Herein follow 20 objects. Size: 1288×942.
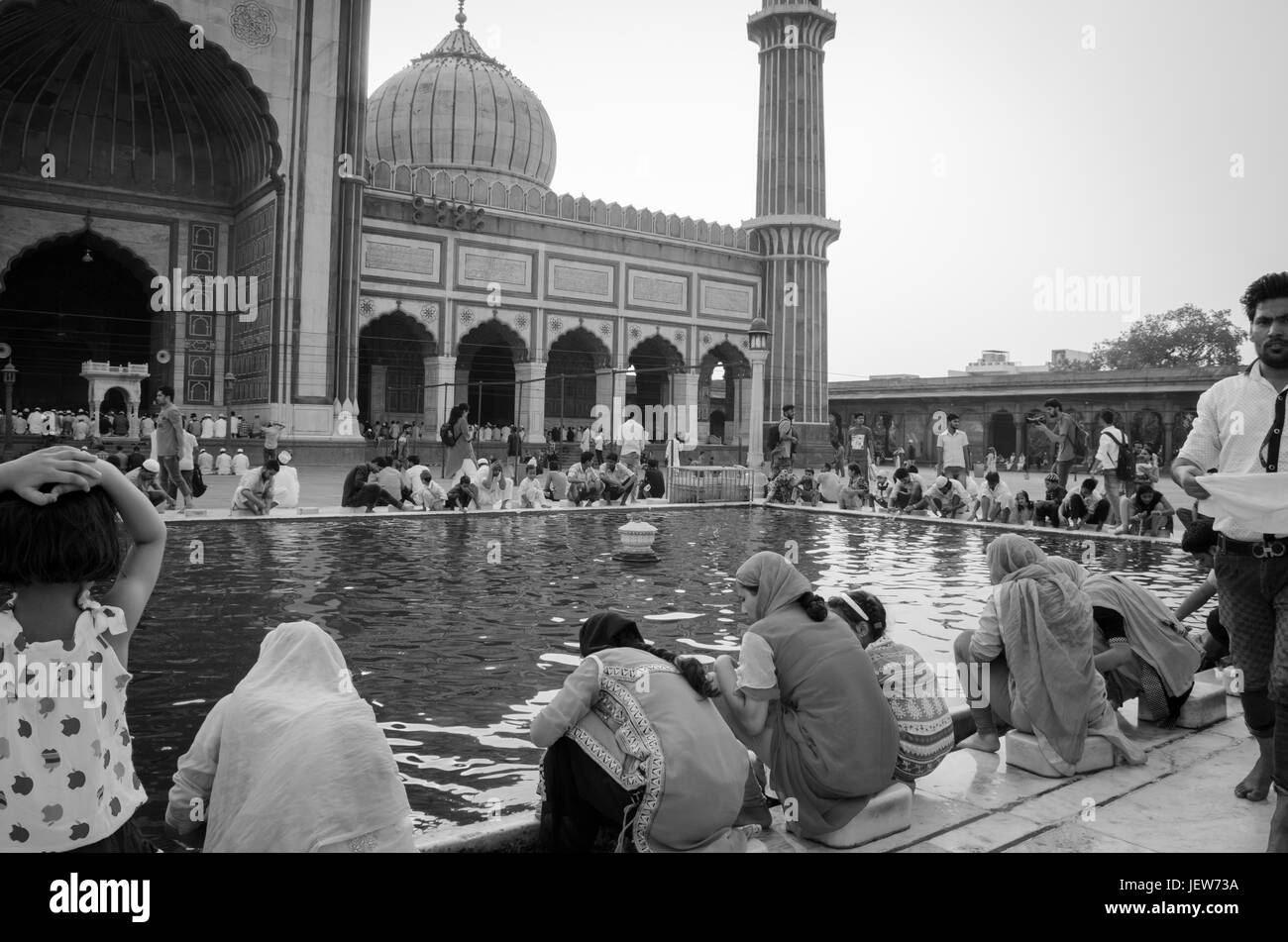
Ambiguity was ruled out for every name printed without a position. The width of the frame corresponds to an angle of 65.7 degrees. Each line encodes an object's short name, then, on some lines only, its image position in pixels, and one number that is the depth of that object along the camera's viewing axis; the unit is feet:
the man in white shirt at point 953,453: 43.65
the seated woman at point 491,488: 41.55
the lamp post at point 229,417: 59.77
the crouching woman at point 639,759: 7.94
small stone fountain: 27.61
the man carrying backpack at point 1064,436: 35.72
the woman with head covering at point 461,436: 44.24
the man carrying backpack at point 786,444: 56.34
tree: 140.05
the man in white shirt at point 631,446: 50.37
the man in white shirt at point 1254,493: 8.77
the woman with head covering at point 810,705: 8.84
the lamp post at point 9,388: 55.18
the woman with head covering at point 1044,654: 10.71
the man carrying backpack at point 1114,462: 34.68
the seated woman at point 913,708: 9.79
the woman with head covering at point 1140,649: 12.24
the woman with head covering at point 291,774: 6.70
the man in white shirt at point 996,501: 41.42
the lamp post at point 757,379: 48.70
